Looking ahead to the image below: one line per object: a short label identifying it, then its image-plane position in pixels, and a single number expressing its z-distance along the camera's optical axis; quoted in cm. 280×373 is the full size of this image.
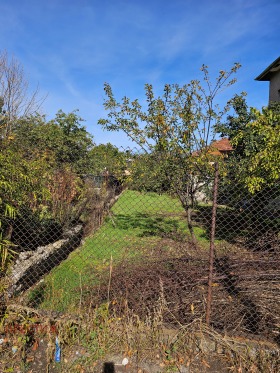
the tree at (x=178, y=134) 690
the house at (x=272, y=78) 1323
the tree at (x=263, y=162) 432
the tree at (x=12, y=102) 1060
